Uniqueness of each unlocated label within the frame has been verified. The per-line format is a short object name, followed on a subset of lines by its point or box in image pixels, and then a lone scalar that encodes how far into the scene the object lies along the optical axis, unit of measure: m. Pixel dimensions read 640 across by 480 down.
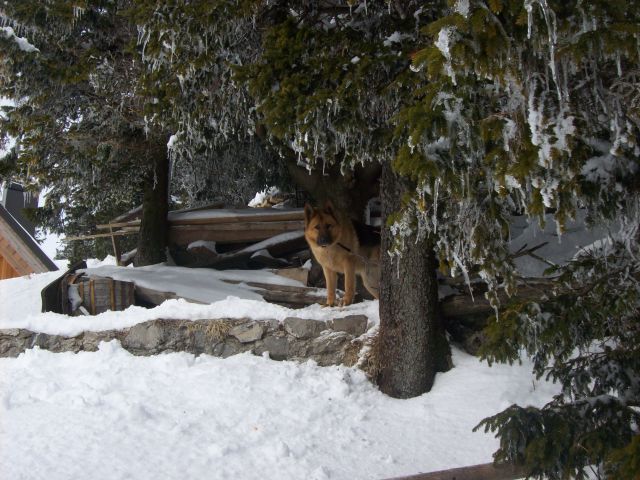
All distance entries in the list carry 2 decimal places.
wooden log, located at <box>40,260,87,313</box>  9.25
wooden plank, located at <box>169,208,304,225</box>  12.46
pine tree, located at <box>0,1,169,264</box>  7.77
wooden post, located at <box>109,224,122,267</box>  12.79
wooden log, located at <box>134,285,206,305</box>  9.50
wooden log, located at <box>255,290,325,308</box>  9.49
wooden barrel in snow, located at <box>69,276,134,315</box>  9.49
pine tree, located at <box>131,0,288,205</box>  6.27
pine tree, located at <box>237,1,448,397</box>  5.65
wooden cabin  13.02
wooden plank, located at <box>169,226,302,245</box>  12.44
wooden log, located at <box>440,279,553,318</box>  7.43
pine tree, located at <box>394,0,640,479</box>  3.11
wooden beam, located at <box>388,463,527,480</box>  3.96
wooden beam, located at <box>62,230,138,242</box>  12.80
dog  8.75
